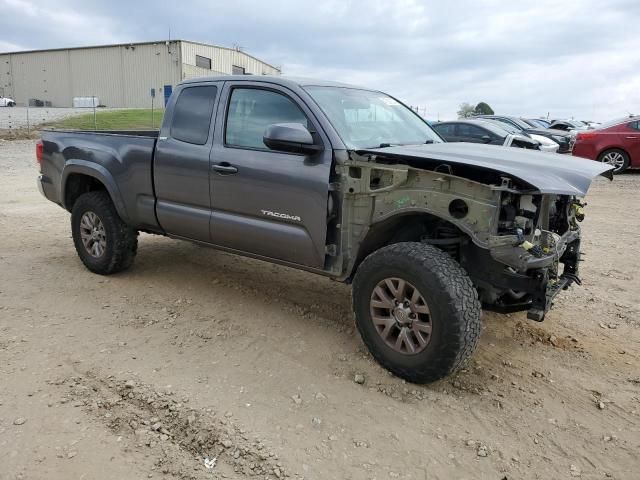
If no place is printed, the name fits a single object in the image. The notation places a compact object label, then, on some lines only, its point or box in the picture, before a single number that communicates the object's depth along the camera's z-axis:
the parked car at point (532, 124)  19.22
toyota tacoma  3.14
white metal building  45.81
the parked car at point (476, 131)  11.50
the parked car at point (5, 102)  49.94
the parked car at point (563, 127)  22.02
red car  12.84
